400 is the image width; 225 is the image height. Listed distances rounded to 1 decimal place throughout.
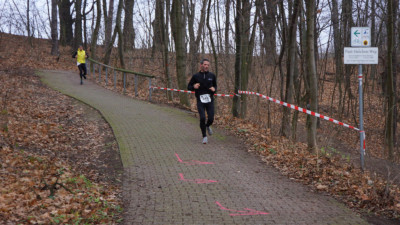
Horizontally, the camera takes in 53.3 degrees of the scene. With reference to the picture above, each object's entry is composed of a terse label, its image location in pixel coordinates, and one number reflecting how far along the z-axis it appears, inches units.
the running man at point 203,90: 377.4
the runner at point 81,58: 816.3
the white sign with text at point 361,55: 305.6
